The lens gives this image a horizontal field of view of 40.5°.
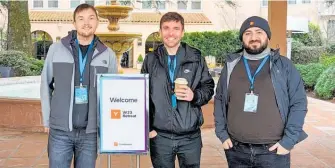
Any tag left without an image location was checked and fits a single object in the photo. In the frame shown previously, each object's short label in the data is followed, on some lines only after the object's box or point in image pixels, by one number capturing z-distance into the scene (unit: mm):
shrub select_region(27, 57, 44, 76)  17170
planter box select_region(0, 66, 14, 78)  15922
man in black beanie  3018
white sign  3293
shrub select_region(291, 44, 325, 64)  22289
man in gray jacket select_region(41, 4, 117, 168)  3266
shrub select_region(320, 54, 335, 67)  16194
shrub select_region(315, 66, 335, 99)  13828
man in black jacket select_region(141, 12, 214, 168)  3283
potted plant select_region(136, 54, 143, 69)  28541
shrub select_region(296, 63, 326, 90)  15852
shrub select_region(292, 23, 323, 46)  25516
